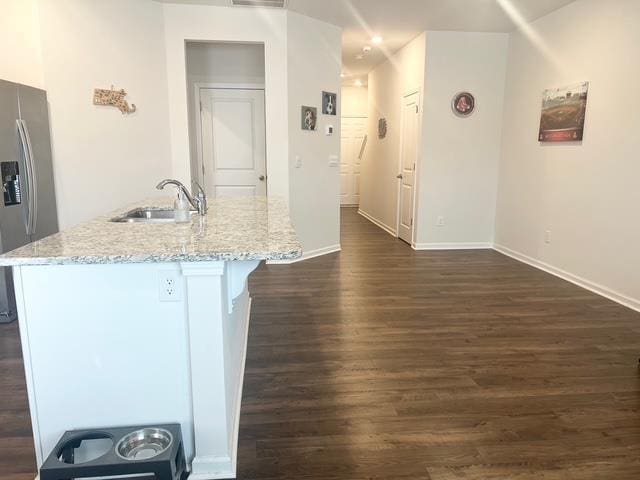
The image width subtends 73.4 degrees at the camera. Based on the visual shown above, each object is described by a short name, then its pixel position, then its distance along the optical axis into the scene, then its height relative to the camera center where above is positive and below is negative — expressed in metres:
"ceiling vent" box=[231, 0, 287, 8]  4.17 +1.53
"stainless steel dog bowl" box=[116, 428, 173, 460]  1.48 -0.98
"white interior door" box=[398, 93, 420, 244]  5.63 +0.02
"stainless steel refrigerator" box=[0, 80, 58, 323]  3.07 -0.09
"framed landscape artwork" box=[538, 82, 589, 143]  4.02 +0.48
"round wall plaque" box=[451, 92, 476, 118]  5.32 +0.72
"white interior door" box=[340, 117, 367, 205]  10.02 +0.13
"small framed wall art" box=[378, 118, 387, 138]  7.05 +0.56
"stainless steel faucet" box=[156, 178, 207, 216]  2.26 -0.21
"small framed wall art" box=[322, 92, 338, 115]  5.08 +0.69
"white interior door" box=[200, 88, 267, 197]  5.40 +0.25
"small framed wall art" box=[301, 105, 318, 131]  4.82 +0.49
